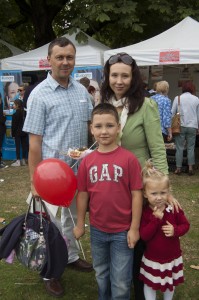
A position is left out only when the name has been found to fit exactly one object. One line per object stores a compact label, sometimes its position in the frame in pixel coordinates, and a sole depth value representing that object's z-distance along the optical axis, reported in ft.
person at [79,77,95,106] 27.96
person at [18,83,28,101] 31.60
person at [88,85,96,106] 29.05
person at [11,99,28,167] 27.66
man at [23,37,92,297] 8.99
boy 7.52
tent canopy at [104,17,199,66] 25.07
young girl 7.75
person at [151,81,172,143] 23.13
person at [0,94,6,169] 27.35
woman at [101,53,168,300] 7.90
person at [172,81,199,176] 23.65
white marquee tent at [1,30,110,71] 31.38
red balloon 7.89
